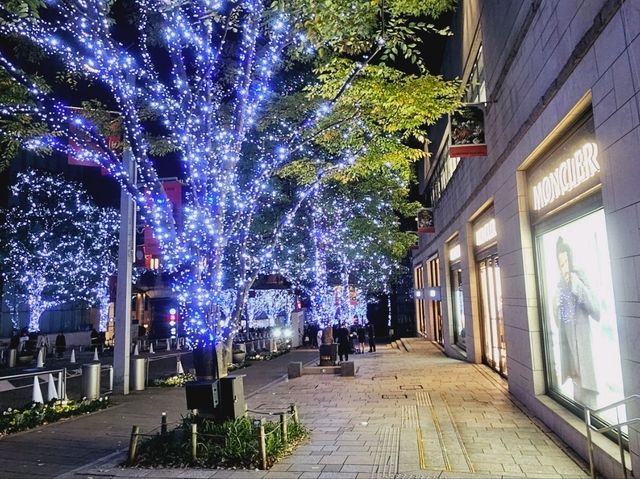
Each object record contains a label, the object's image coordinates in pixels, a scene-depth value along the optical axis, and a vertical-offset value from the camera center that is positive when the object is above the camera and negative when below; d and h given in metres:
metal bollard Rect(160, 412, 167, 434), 7.15 -1.87
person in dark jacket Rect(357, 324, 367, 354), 25.41 -2.22
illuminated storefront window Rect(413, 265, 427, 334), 29.52 -0.38
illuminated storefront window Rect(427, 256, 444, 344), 24.12 -0.56
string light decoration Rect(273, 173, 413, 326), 22.72 +3.02
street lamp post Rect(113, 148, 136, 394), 12.55 -0.06
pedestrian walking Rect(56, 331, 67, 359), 23.70 -1.84
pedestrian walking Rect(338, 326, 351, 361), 18.31 -1.73
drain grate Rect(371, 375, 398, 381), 13.64 -2.43
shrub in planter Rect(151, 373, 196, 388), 13.90 -2.31
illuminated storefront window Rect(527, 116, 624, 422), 5.85 +0.21
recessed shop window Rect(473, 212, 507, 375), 12.24 +0.03
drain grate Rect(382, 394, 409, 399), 10.77 -2.35
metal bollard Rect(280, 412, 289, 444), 6.86 -1.91
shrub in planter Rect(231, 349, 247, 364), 19.47 -2.30
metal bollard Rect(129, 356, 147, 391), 13.26 -1.94
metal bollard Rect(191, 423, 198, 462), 6.36 -1.93
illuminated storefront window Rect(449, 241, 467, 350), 18.02 -0.12
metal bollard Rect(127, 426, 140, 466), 6.49 -1.97
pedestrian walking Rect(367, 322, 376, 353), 23.88 -2.20
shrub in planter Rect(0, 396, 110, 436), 8.73 -2.13
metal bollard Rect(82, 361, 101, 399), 11.43 -1.81
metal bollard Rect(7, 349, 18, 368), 20.50 -2.06
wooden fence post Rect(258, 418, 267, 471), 6.09 -1.94
